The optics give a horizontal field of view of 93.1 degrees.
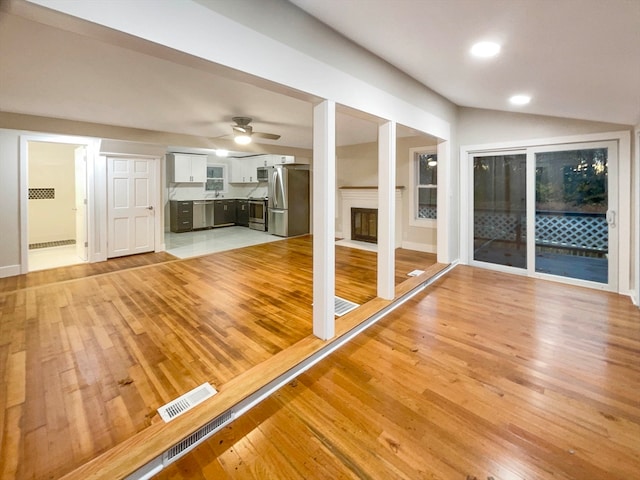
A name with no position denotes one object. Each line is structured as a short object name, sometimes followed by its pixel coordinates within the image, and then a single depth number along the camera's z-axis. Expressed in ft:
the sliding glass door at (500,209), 14.37
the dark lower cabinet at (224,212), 32.06
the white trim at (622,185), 11.25
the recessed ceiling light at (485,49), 7.16
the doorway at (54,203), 18.73
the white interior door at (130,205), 18.31
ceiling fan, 13.87
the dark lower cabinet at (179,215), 28.53
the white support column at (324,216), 7.48
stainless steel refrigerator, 25.44
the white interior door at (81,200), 17.65
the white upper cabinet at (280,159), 26.70
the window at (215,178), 32.01
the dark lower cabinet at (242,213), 32.86
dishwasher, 30.14
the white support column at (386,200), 10.09
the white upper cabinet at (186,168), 27.91
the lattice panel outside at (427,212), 18.94
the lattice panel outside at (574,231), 12.35
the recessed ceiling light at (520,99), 10.69
